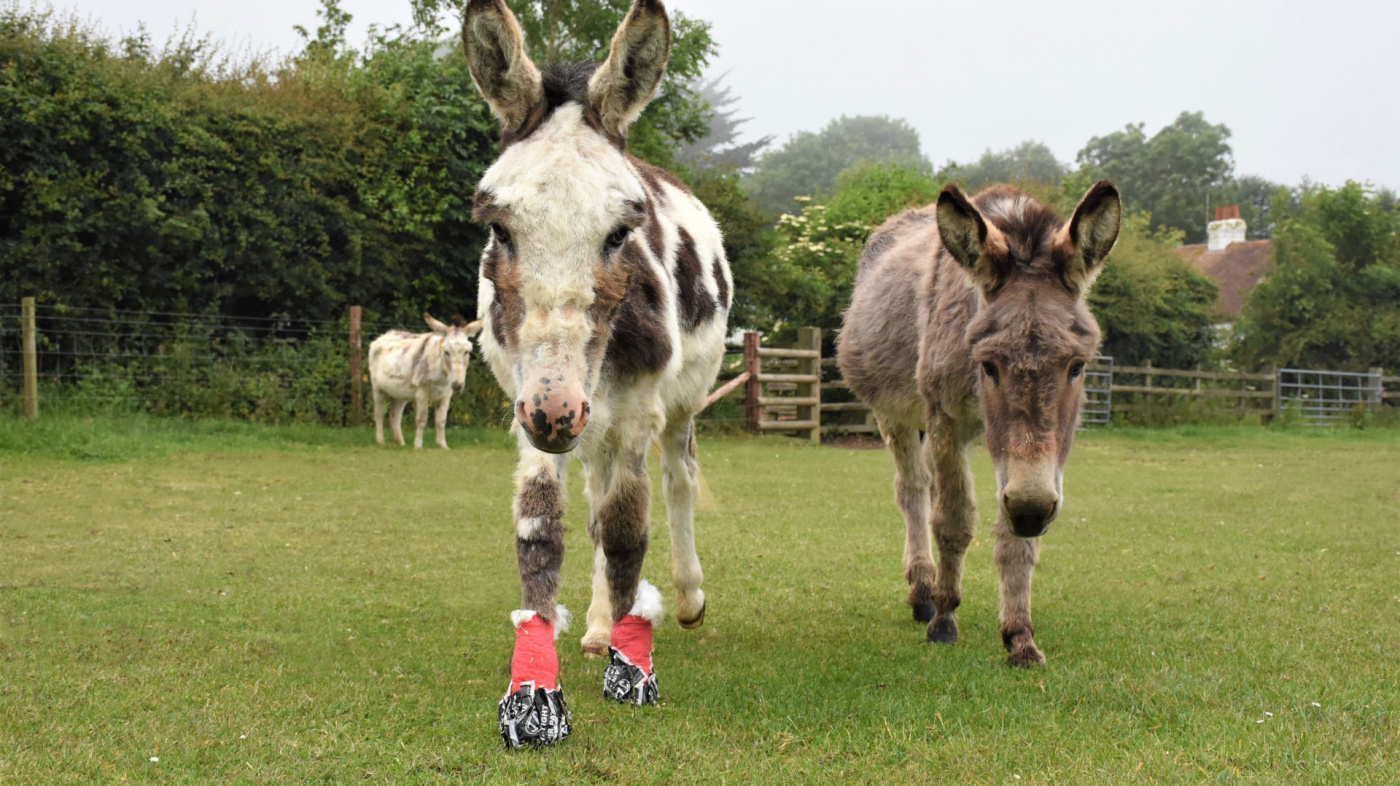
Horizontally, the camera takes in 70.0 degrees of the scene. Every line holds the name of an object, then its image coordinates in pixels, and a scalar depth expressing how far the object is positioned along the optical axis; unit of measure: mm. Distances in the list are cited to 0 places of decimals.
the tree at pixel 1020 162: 92006
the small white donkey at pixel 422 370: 15156
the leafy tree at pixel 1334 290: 31828
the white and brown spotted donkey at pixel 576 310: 3055
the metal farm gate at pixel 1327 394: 28484
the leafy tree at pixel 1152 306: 26469
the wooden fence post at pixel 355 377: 16234
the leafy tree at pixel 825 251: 21469
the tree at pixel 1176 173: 63500
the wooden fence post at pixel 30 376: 13016
